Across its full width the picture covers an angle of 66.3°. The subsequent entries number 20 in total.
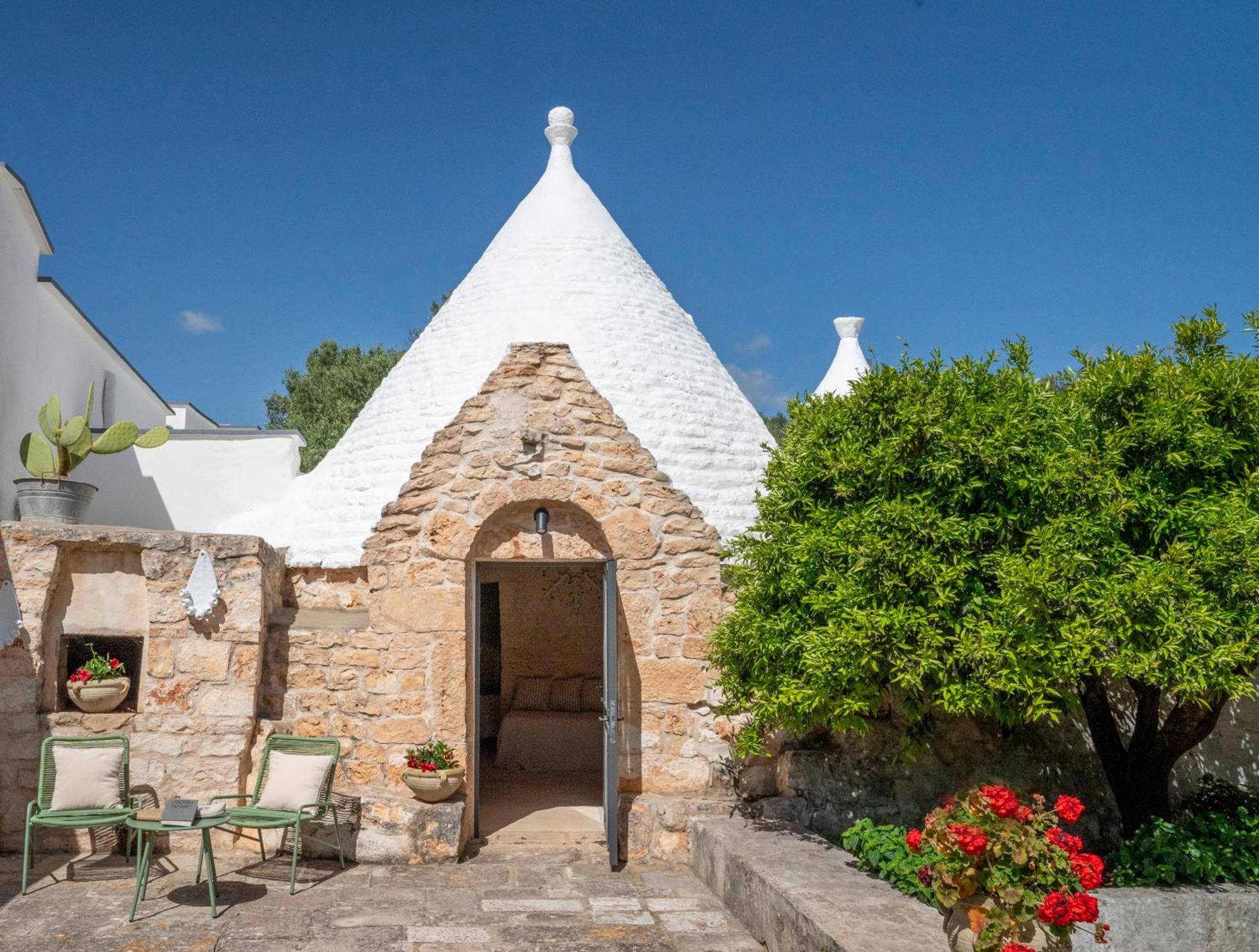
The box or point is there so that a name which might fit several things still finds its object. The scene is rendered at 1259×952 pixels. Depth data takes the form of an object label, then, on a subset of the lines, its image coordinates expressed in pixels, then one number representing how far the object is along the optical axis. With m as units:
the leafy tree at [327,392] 24.42
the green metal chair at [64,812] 5.72
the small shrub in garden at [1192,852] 4.75
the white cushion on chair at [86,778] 6.00
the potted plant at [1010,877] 3.56
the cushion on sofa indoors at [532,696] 11.34
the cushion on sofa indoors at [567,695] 11.33
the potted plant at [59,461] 7.36
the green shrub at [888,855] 4.65
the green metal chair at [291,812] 5.73
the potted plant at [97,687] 6.55
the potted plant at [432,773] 6.32
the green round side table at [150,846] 5.28
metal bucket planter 7.35
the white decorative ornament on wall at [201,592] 6.61
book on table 5.29
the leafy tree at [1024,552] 4.65
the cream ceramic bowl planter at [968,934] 3.63
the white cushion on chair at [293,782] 6.05
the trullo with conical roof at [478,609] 6.56
